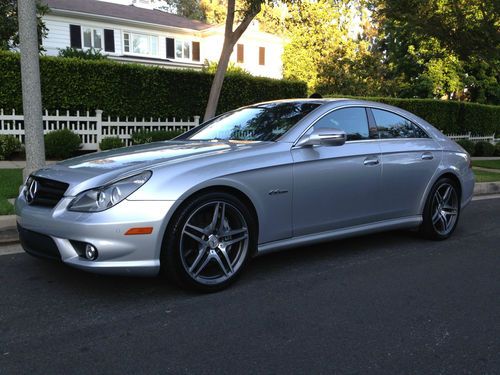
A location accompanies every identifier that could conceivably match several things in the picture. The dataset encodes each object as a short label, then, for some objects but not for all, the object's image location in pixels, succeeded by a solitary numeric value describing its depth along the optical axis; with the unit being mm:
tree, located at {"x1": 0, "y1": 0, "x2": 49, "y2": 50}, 13461
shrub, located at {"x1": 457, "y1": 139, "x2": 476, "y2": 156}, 18484
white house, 24531
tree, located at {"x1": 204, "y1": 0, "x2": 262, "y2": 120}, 11883
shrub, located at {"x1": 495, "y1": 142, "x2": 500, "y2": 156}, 19530
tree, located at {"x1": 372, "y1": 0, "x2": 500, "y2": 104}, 13490
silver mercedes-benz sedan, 3391
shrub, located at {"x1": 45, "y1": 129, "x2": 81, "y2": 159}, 10938
